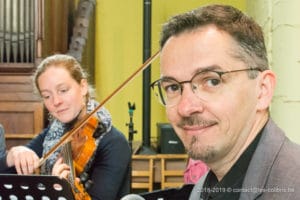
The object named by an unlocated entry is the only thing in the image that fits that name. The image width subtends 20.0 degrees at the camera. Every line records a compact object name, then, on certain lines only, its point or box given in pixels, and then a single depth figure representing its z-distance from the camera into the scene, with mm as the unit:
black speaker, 3375
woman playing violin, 1831
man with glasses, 1198
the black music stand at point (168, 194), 1376
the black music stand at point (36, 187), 1452
